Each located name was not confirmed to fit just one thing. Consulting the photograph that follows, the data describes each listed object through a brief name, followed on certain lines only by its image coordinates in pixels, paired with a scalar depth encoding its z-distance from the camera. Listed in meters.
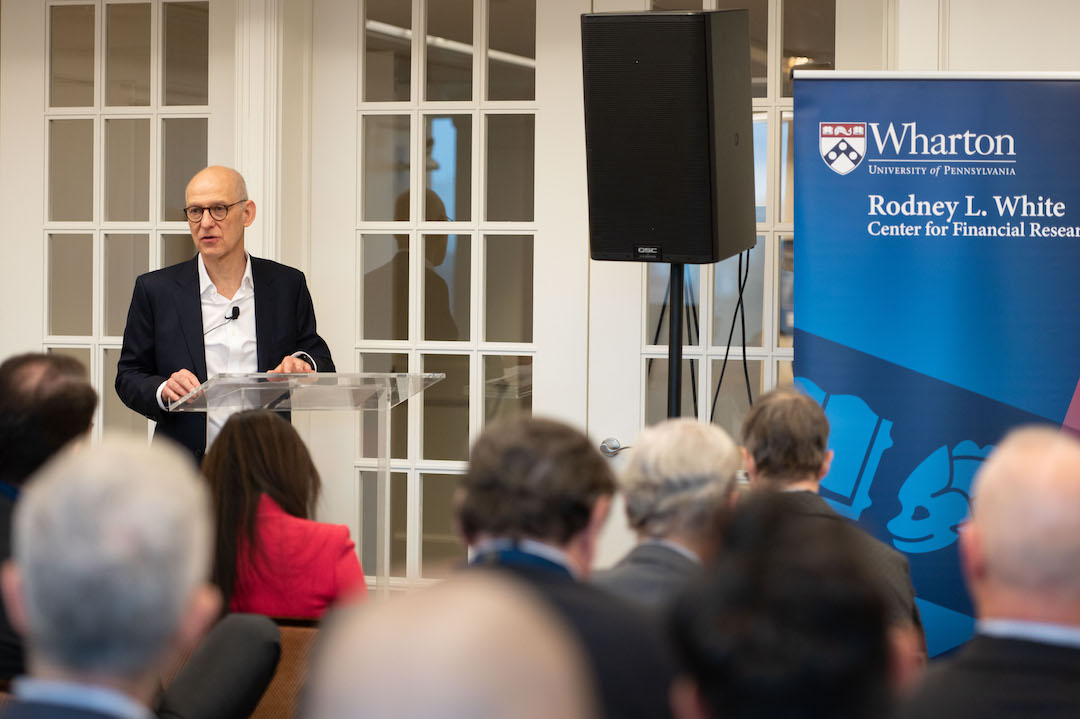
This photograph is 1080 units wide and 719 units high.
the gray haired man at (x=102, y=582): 2.18
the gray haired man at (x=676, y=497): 4.00
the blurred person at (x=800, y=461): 4.90
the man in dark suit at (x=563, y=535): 2.86
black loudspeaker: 6.54
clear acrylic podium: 5.62
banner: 6.83
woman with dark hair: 4.74
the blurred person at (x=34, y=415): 4.23
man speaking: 7.02
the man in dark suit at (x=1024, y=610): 2.71
